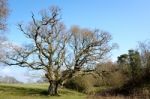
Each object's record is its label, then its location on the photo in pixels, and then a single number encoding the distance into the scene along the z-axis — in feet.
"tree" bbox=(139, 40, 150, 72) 83.96
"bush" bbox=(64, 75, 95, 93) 93.38
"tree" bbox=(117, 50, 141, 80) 88.16
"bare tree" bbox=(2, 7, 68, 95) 75.50
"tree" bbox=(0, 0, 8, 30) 48.53
